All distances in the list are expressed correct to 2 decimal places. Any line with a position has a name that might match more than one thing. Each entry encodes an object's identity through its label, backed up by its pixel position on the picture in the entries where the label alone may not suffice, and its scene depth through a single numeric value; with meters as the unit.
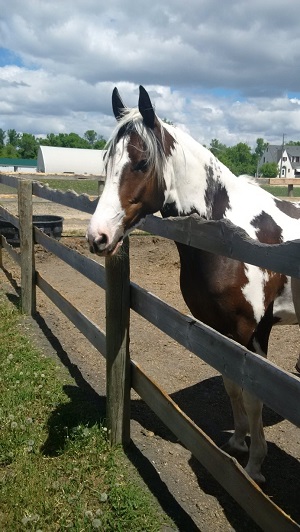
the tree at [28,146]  127.03
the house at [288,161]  115.19
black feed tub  9.00
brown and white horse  2.71
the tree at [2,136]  140.00
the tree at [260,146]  140.88
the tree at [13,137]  136.75
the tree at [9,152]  116.40
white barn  79.77
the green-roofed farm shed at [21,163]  84.31
